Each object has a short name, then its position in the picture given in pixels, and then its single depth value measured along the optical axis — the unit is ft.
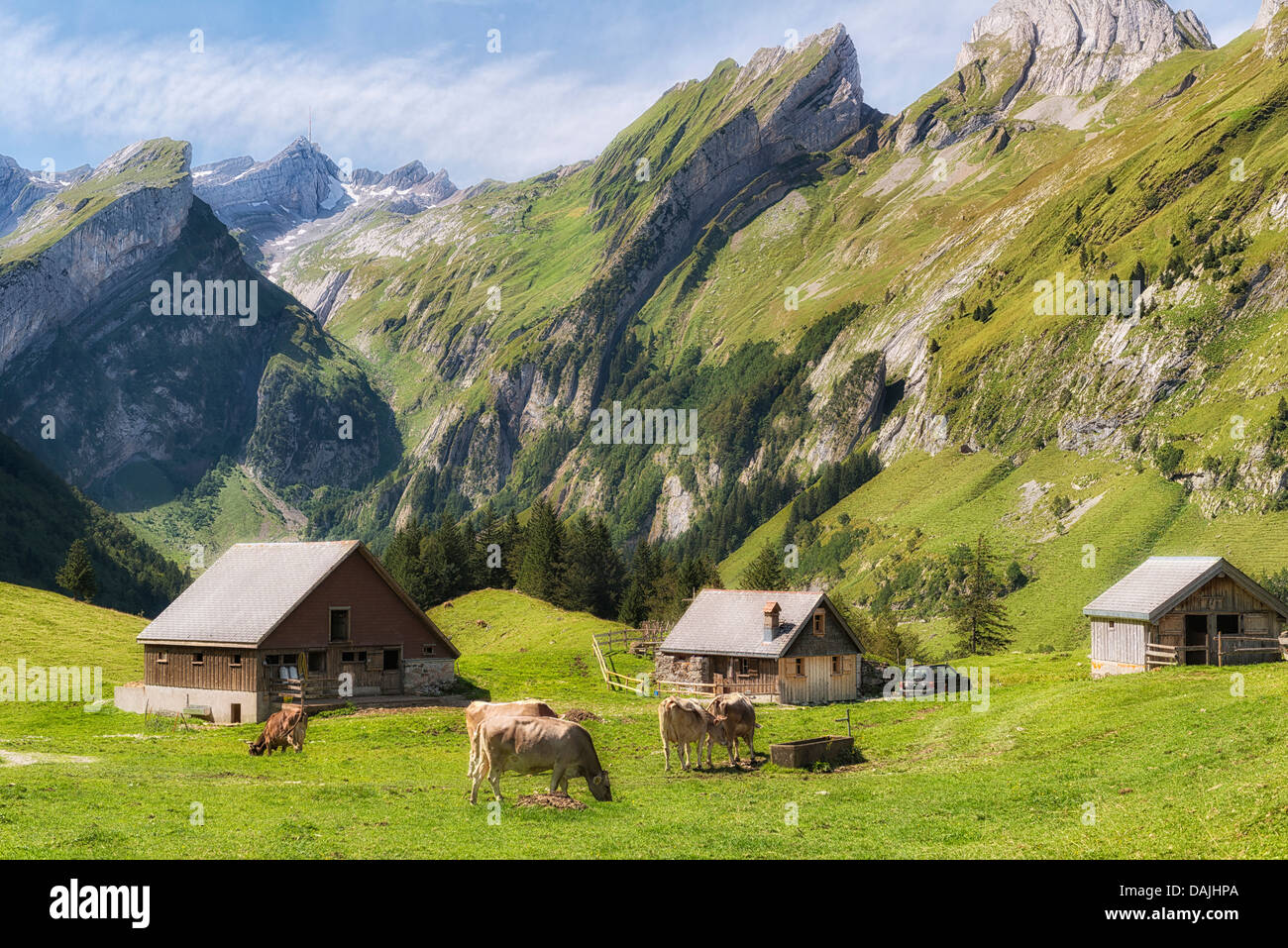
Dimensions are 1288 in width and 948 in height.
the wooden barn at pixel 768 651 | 246.68
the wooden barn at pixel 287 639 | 207.72
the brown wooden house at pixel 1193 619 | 220.23
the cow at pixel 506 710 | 119.24
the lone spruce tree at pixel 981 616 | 393.09
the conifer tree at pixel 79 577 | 409.49
